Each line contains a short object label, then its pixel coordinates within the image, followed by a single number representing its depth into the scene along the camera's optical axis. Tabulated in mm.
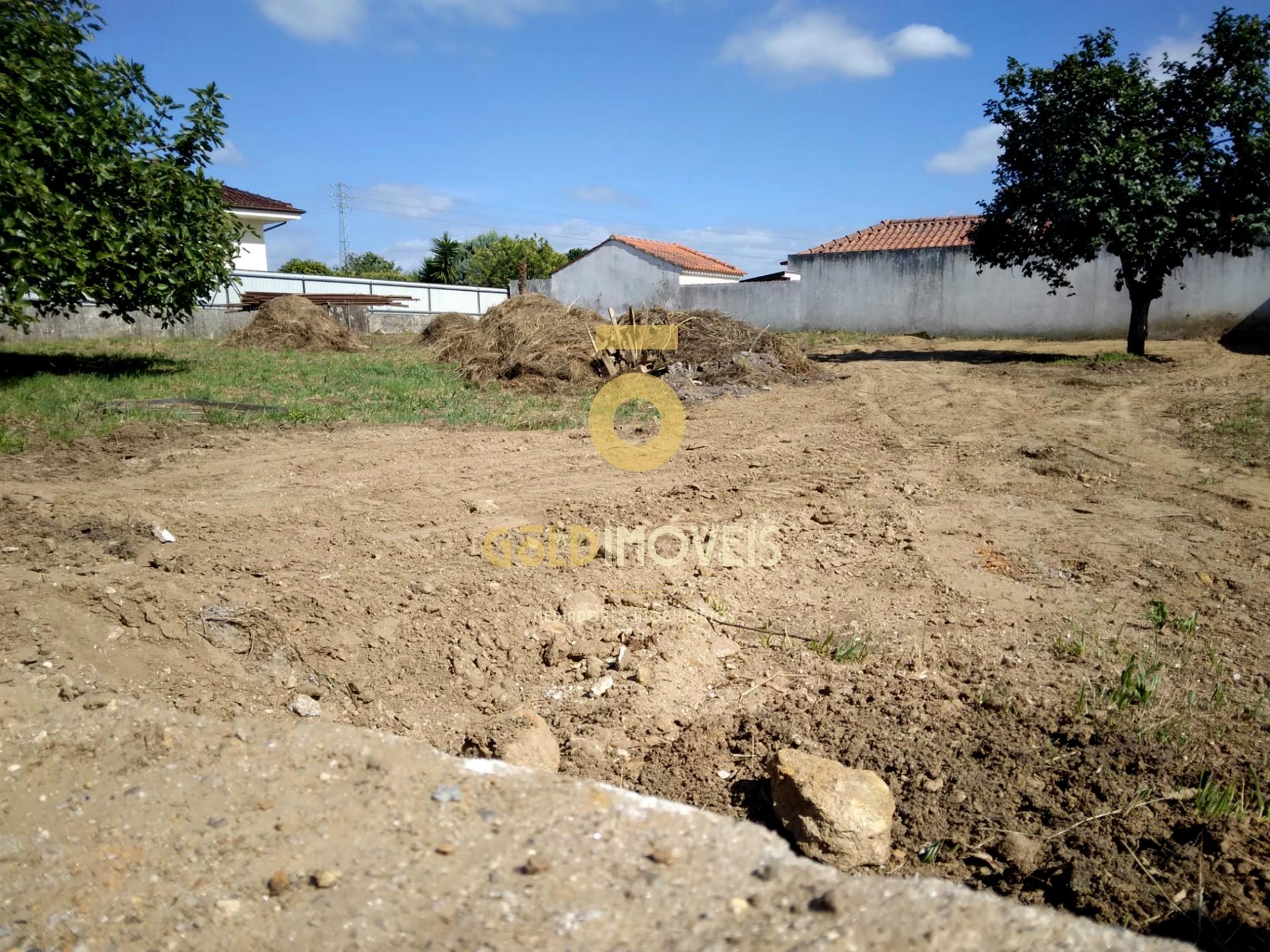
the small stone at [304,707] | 3600
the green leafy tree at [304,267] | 42500
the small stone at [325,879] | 2221
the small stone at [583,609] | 4406
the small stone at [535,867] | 2277
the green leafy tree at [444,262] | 45406
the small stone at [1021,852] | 2775
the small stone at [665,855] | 2344
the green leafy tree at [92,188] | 9000
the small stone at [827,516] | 5750
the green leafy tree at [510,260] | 48062
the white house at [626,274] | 31594
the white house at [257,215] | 28203
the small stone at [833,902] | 2078
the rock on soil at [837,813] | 2824
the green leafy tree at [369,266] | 53469
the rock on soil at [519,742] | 3230
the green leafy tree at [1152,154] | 13484
